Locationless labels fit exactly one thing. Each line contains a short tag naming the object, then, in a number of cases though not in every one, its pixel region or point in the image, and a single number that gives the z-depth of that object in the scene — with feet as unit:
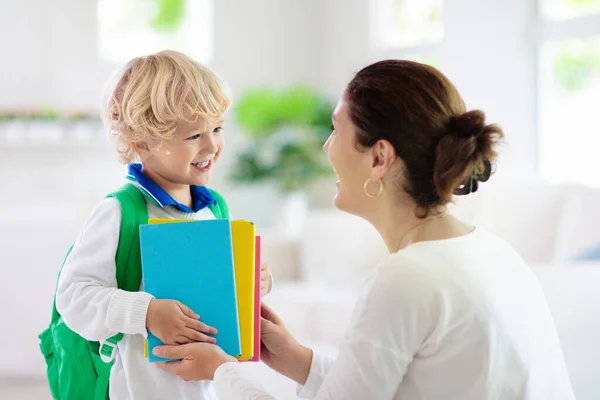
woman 9.41
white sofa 17.48
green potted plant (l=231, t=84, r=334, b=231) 27.88
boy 10.20
